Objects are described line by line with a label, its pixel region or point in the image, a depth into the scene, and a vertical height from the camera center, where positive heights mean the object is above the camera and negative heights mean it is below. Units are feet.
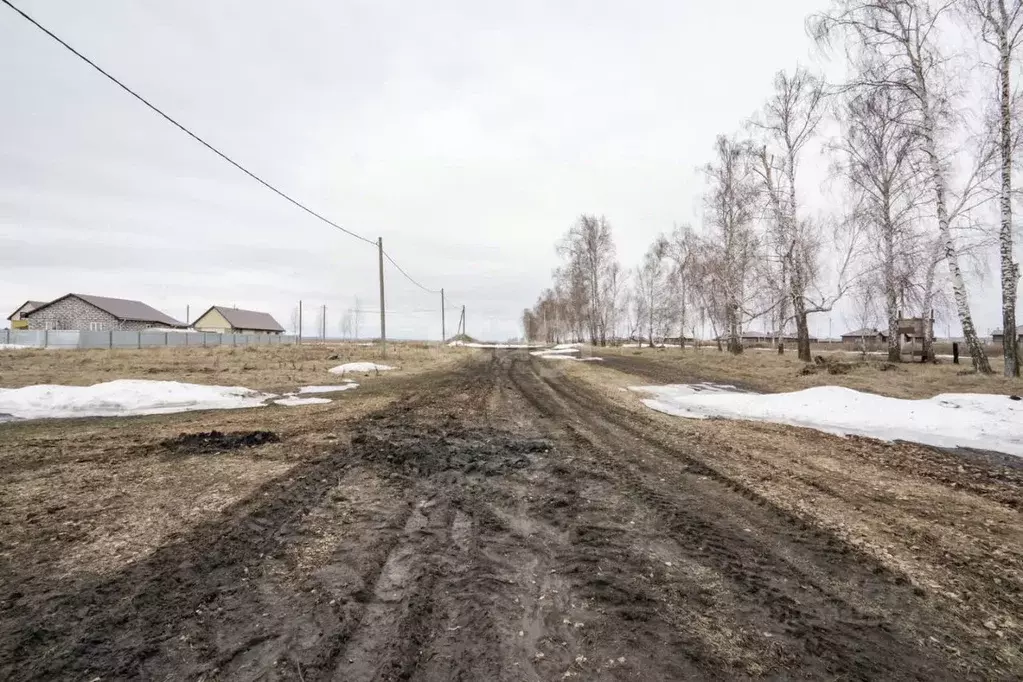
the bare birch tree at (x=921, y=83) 44.19 +25.22
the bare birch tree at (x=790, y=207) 64.13 +18.85
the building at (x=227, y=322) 252.21 +14.38
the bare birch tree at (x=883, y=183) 52.90 +18.87
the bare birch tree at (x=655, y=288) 148.36 +18.46
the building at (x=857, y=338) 195.31 -0.28
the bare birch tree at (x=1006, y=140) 39.63 +17.01
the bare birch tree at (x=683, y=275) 112.37 +17.57
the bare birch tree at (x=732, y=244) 80.79 +17.49
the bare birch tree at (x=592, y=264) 143.64 +25.52
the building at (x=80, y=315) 181.06 +13.68
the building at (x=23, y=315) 190.39 +15.06
